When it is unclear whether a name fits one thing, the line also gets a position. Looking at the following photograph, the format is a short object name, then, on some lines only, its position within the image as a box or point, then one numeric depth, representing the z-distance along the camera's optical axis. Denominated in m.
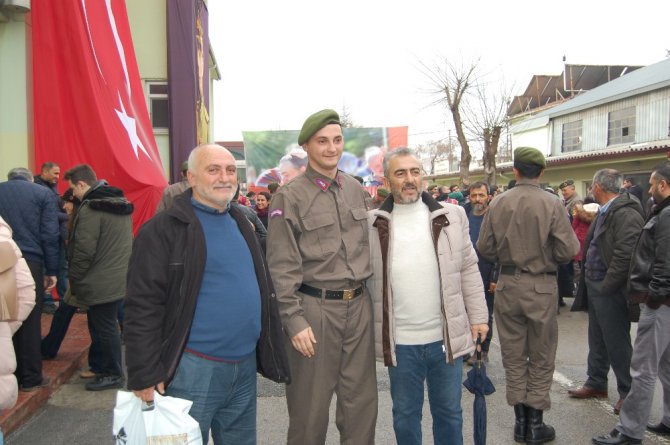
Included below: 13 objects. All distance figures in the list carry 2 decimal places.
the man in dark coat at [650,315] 3.71
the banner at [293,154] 19.09
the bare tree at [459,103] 26.11
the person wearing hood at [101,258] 4.95
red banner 6.62
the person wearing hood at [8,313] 2.54
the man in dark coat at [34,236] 4.62
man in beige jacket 3.09
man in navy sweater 2.42
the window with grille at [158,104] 11.59
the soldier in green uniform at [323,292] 2.84
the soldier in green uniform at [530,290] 4.01
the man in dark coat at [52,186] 6.69
